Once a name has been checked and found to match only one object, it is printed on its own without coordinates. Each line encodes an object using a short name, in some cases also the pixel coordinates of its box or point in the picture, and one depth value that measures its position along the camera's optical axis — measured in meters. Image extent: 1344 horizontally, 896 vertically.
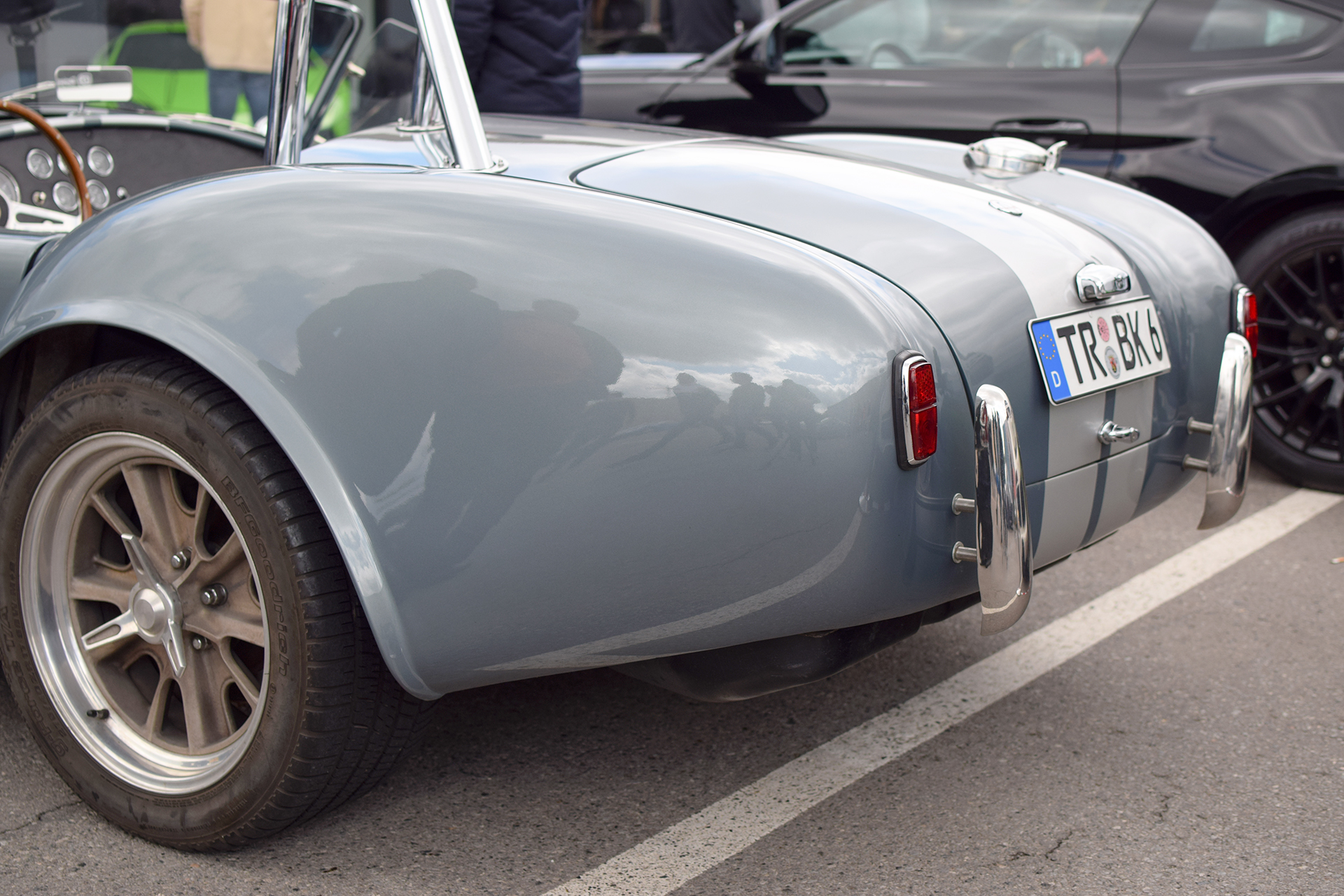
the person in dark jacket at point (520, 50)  3.86
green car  3.02
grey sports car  1.66
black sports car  3.96
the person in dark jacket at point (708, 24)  7.31
